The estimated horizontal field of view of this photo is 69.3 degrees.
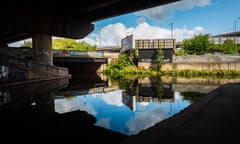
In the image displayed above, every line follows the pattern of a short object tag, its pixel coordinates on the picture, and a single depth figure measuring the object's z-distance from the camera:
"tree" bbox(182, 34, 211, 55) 46.44
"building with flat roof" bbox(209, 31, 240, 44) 65.80
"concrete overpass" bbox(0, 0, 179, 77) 12.53
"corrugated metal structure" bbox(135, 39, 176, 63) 39.72
